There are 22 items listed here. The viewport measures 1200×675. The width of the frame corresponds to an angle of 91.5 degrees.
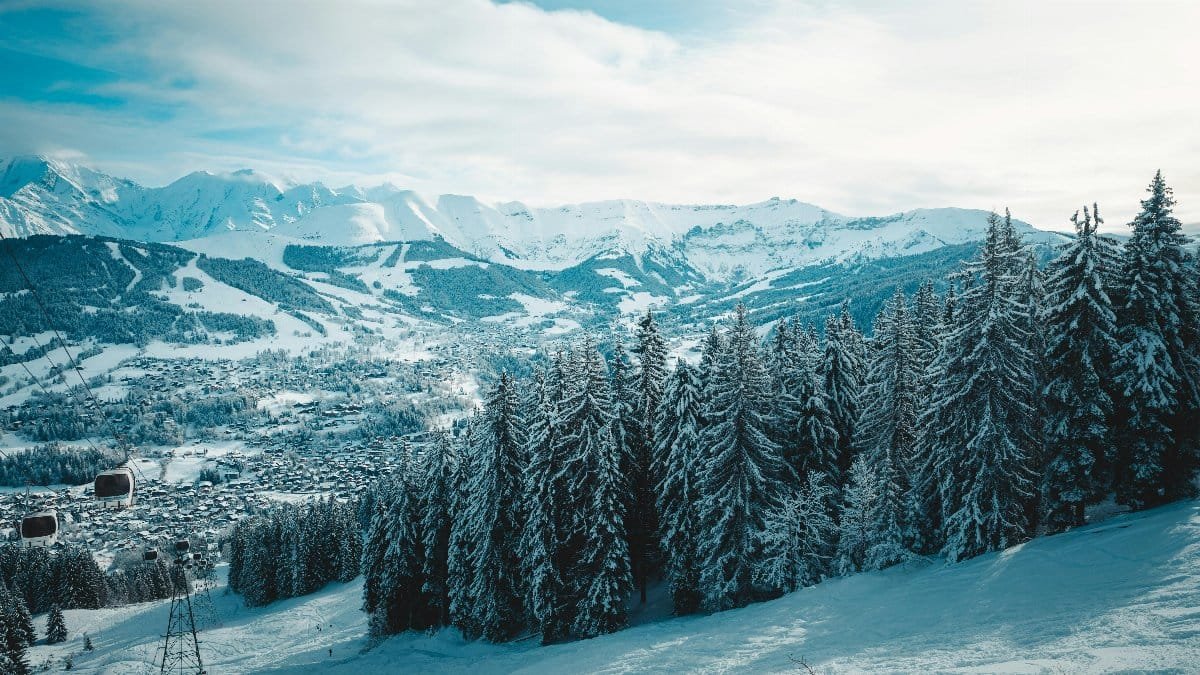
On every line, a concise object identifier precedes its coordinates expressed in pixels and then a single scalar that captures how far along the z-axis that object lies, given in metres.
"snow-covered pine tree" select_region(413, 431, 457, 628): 42.50
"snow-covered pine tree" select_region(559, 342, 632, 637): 32.25
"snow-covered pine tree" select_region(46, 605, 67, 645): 70.06
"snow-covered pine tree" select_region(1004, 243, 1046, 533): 27.34
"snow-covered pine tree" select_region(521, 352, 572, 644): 33.44
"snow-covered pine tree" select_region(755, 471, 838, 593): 29.09
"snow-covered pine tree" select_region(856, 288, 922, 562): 27.95
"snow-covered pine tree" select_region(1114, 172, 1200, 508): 24.05
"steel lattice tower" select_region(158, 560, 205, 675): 50.00
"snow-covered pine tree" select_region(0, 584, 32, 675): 51.29
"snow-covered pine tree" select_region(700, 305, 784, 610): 30.41
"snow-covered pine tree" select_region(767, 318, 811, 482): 34.19
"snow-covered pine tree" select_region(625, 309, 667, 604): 36.38
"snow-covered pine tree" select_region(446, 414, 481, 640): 38.34
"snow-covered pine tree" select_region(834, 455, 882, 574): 28.39
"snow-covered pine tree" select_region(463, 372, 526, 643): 36.03
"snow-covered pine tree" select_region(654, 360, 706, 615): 32.25
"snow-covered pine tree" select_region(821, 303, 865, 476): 37.00
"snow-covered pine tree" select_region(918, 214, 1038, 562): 25.72
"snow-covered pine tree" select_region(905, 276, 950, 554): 29.05
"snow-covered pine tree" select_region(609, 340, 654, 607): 34.78
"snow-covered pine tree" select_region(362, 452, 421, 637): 44.03
